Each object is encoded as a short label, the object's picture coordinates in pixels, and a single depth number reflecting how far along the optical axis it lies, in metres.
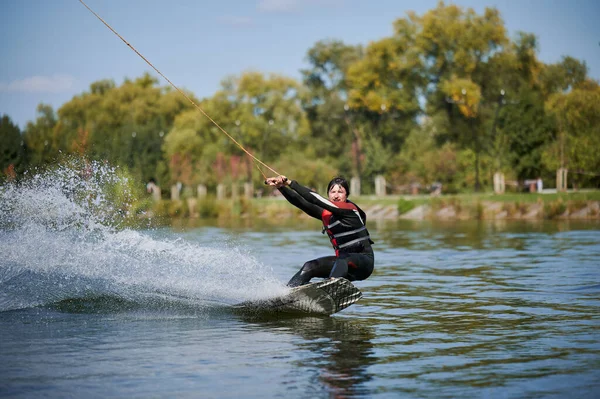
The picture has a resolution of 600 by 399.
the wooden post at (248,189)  79.19
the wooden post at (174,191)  82.16
